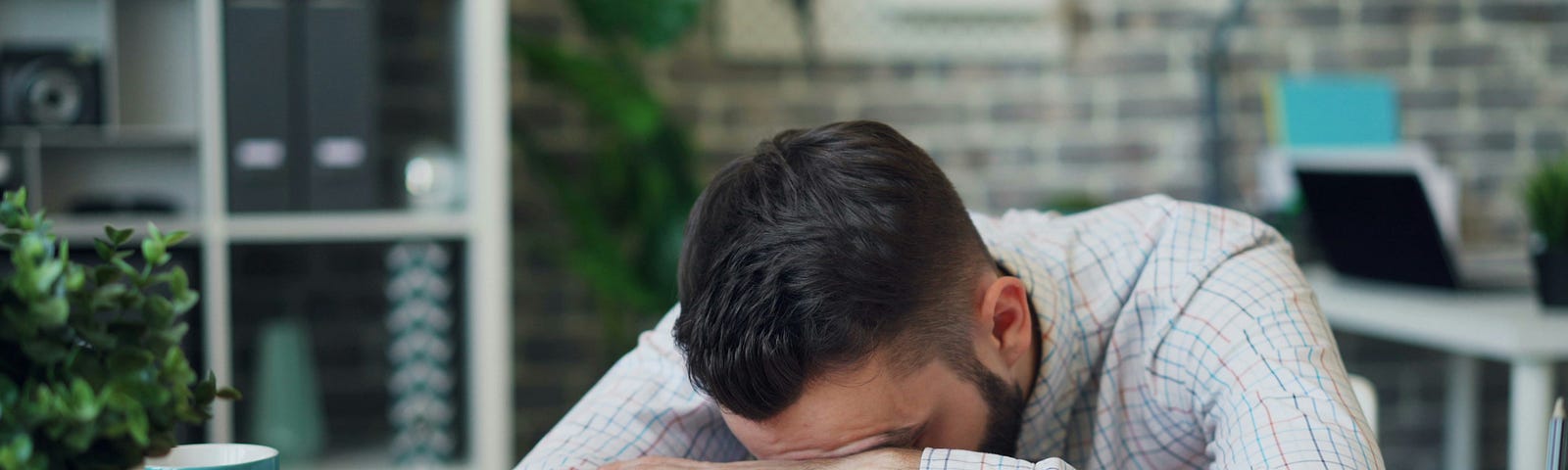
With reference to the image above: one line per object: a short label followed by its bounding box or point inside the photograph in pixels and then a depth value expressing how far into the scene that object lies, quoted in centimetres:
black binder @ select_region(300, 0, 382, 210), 202
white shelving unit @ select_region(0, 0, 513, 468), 202
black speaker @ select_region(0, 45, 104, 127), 209
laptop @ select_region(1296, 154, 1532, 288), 187
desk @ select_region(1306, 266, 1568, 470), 165
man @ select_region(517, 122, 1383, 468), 85
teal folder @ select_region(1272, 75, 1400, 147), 265
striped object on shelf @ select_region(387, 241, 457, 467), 221
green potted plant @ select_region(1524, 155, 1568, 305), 175
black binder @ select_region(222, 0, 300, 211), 200
